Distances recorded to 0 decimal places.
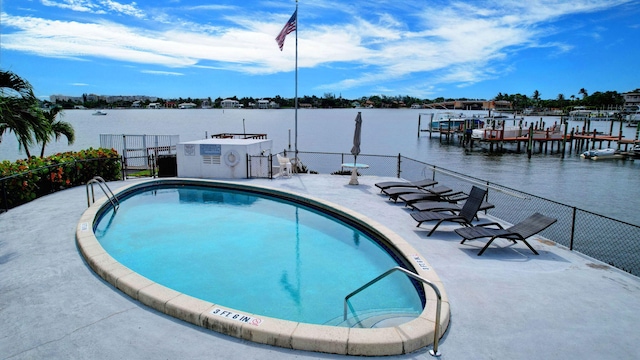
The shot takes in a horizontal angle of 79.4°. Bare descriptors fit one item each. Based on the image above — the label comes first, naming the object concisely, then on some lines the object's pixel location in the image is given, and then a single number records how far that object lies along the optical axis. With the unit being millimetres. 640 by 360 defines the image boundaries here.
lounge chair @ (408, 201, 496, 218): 9430
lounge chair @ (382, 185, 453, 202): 11365
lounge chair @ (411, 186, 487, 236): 8578
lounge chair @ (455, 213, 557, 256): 7371
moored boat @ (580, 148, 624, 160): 45750
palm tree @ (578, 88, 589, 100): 180125
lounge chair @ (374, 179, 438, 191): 12266
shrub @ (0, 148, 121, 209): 10727
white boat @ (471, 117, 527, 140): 58816
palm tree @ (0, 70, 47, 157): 8375
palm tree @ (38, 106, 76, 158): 21623
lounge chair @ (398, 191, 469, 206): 10617
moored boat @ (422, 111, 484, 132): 75412
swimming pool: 5289
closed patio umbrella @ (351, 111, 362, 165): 14578
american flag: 18516
